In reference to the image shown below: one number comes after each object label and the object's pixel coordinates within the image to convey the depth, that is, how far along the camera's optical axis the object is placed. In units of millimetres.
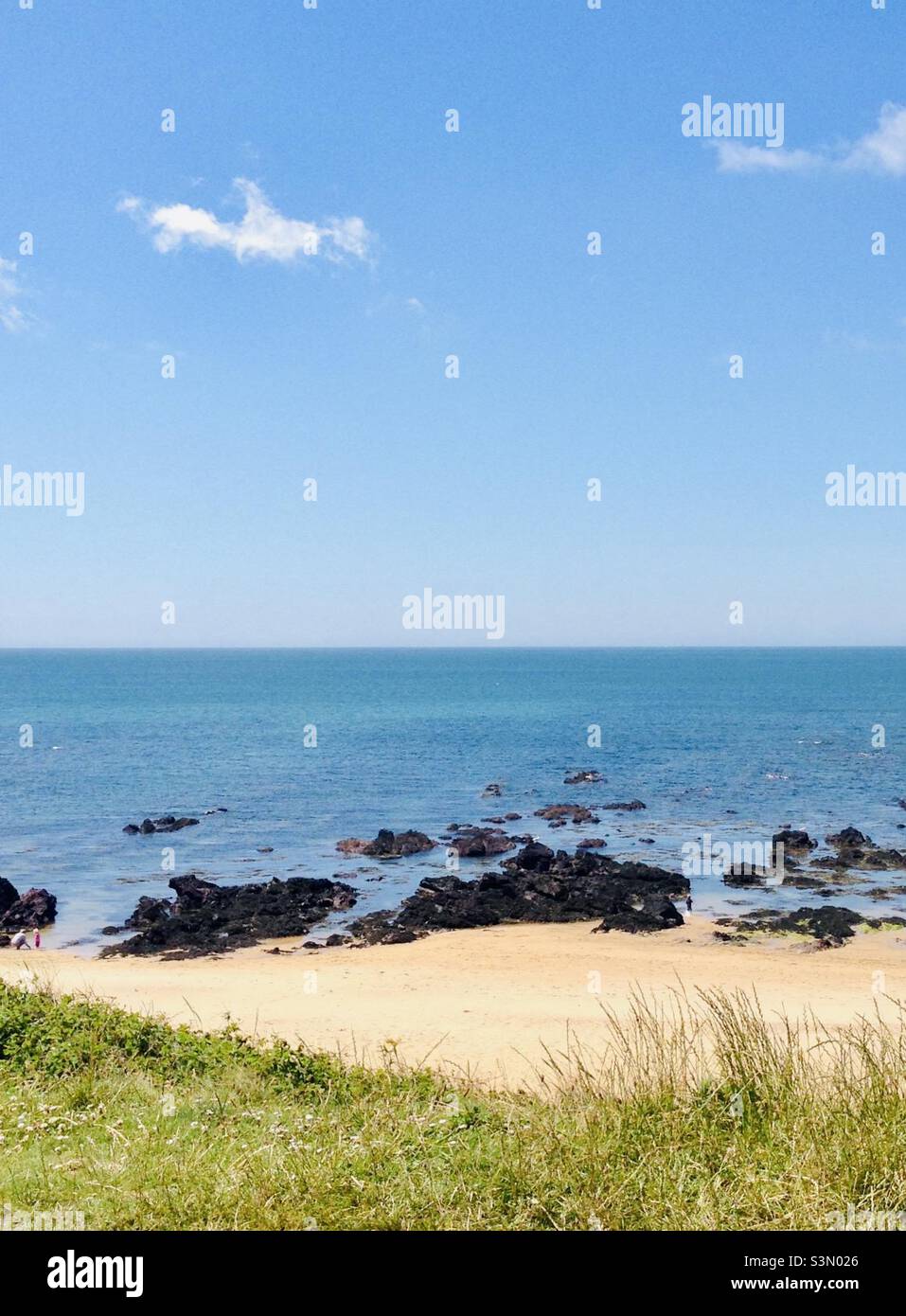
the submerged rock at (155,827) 47375
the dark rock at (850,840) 42781
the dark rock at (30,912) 31391
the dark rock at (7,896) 32338
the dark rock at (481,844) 42406
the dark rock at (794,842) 42309
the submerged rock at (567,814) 50106
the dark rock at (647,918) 30672
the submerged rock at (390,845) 42281
